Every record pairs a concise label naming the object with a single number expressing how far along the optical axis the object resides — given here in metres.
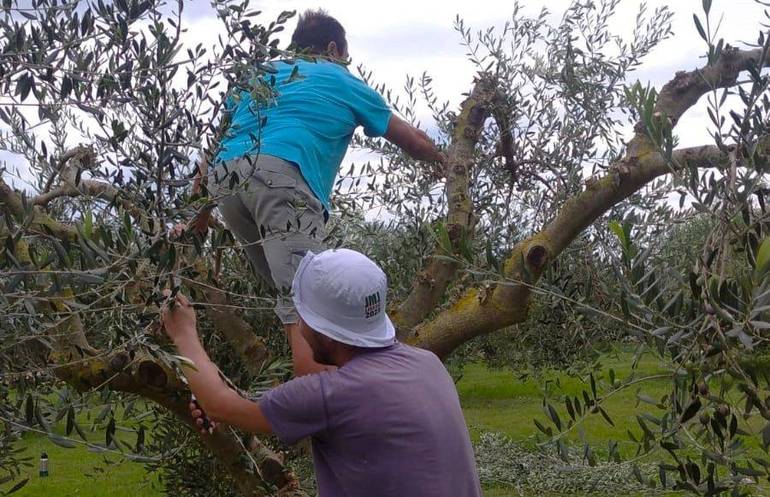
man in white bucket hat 2.51
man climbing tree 3.27
